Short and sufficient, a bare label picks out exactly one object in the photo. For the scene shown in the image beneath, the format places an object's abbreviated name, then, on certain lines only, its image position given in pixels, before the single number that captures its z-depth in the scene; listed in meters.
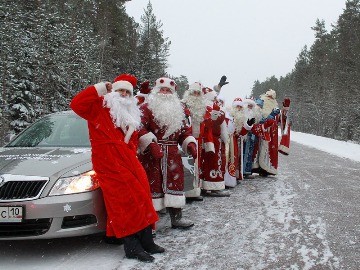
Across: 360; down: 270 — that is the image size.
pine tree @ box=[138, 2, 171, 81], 52.56
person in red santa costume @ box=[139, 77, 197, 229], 5.21
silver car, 4.00
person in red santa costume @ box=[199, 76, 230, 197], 7.70
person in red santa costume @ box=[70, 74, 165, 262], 4.17
